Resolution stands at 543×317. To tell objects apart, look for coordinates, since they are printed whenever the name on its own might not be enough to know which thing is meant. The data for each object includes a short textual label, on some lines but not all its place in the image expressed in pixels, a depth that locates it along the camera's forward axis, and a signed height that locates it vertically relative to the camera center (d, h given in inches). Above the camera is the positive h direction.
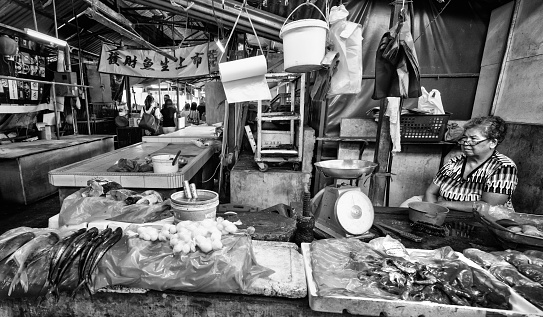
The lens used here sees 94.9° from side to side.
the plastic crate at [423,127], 167.8 -3.7
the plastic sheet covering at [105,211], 90.7 -38.0
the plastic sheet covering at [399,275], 55.2 -37.1
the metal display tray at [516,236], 72.9 -32.5
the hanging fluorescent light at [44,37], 175.7 +50.6
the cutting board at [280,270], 58.4 -39.7
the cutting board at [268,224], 80.5 -37.5
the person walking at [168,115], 435.2 -8.3
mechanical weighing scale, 78.3 -27.8
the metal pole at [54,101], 244.8 +4.1
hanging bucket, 70.3 +21.4
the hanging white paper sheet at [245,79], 85.7 +12.2
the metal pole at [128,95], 460.1 +25.2
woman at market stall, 111.7 -22.0
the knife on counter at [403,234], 82.7 -38.4
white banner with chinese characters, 324.5 +63.2
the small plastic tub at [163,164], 140.5 -30.1
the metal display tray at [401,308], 51.3 -38.8
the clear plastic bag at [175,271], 57.1 -36.4
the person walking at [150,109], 481.5 +1.5
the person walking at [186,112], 676.7 -2.4
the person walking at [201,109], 730.5 +8.0
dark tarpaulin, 187.3 +57.6
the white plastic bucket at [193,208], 75.7 -29.2
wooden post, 117.6 -16.5
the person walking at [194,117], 661.4 -14.5
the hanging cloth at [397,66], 84.2 +19.3
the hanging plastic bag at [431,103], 166.9 +12.9
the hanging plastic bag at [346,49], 74.9 +20.8
